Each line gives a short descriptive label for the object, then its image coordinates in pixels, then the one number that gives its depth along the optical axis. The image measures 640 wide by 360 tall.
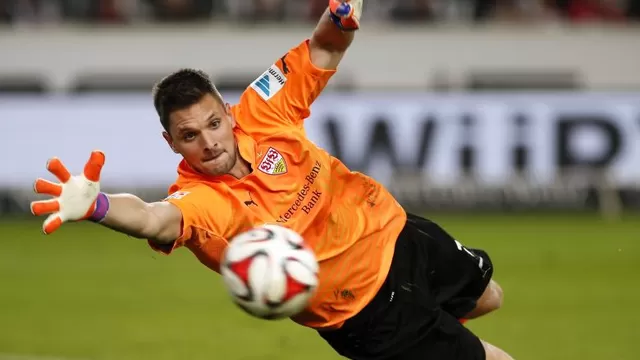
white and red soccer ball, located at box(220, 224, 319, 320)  11.27
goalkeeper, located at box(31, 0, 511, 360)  12.24
